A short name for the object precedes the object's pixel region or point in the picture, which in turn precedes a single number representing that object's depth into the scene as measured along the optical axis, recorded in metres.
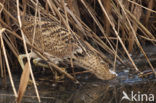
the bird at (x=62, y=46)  7.95
